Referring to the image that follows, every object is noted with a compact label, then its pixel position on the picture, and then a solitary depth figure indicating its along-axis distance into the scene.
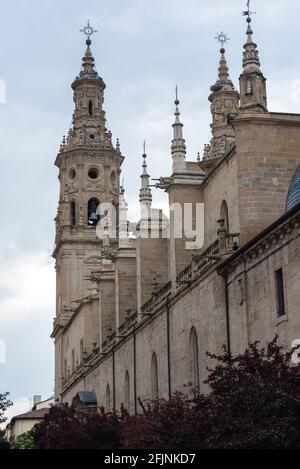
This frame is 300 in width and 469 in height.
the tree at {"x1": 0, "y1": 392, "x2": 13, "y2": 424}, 52.66
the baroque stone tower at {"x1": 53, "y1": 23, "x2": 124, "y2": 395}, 74.69
